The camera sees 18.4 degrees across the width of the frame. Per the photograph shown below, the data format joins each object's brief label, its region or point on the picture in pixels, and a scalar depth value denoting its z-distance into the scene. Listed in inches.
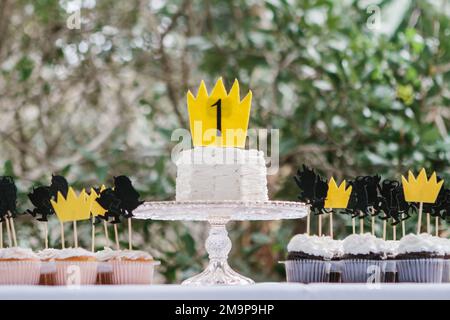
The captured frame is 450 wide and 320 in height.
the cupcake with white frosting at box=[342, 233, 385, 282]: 136.2
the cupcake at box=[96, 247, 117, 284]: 137.1
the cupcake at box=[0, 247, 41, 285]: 131.2
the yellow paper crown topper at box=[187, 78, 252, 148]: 148.1
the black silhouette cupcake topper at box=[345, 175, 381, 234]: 140.0
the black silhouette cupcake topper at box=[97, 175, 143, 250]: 137.0
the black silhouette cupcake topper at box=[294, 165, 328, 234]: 140.8
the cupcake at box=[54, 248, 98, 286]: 131.6
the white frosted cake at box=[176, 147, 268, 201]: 145.8
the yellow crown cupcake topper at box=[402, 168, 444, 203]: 136.7
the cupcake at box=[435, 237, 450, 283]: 136.8
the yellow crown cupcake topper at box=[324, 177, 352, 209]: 141.5
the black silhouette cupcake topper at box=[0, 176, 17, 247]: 135.8
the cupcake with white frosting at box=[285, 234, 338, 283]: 137.8
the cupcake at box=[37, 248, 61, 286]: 132.8
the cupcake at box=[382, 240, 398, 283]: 136.5
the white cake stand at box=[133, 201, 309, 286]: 133.7
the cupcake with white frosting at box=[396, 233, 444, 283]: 135.1
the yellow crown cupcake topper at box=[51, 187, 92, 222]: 134.3
